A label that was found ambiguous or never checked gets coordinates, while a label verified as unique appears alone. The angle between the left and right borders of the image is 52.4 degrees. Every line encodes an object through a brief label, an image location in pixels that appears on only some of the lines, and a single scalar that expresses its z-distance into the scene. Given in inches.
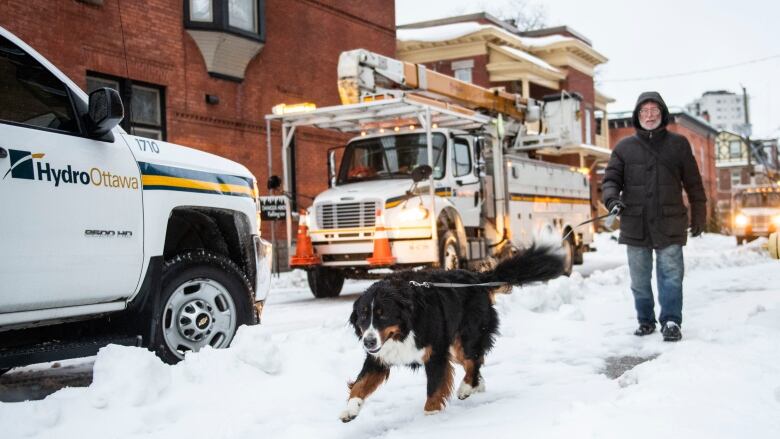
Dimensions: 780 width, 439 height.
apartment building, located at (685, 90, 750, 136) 6491.1
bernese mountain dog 169.2
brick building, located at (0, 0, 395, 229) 568.1
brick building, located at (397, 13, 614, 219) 1362.0
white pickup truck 176.7
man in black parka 276.8
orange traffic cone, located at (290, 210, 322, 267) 474.0
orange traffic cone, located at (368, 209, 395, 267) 454.3
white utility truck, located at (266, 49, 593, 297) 461.7
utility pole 2072.8
